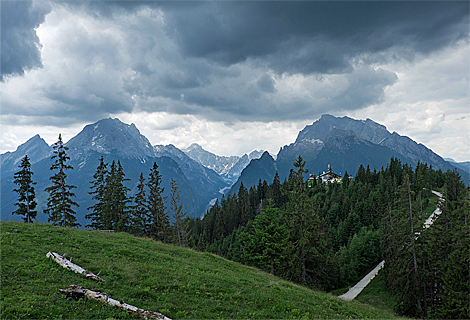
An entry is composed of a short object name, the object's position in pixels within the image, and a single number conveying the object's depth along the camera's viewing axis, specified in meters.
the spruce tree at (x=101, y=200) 43.75
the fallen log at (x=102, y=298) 10.70
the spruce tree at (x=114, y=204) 43.22
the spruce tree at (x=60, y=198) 35.97
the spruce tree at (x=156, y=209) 45.31
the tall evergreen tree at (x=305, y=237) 30.34
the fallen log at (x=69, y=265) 13.47
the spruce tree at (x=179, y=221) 47.38
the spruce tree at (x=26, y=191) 38.66
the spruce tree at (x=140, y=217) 43.97
